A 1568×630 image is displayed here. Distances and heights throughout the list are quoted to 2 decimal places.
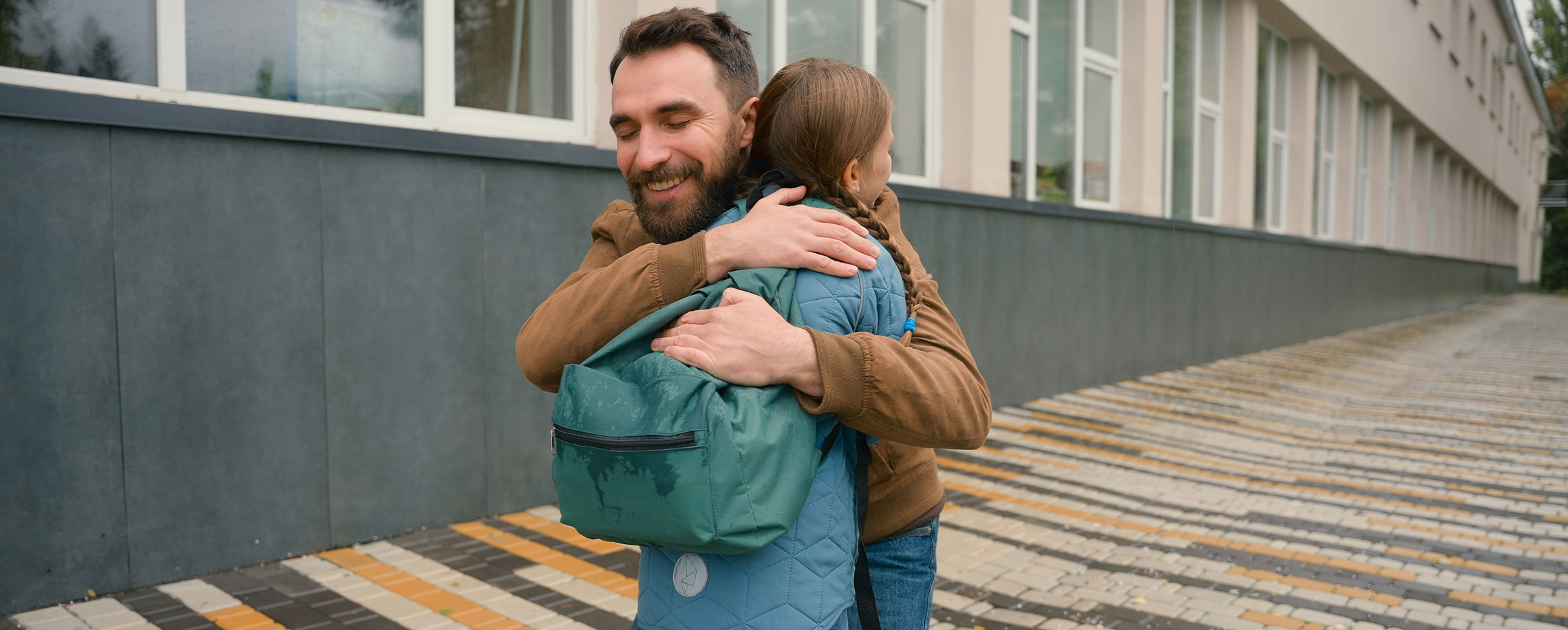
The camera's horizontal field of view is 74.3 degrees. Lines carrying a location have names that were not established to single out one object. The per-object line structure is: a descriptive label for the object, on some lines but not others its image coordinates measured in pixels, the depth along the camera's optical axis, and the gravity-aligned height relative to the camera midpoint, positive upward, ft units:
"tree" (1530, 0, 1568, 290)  155.43 +28.30
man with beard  4.38 +0.06
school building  11.25 +0.51
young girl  4.48 -0.20
